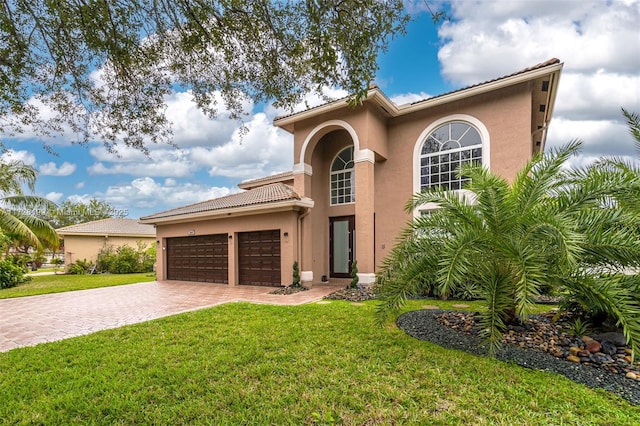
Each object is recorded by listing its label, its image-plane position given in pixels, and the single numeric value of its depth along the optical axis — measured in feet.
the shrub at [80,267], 78.79
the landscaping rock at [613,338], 16.14
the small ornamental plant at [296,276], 41.68
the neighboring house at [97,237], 84.43
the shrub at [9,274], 53.72
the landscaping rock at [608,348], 15.71
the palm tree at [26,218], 62.13
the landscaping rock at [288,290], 38.95
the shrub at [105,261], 79.56
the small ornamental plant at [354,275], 39.26
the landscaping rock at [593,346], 15.96
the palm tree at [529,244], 14.69
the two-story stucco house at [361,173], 37.29
